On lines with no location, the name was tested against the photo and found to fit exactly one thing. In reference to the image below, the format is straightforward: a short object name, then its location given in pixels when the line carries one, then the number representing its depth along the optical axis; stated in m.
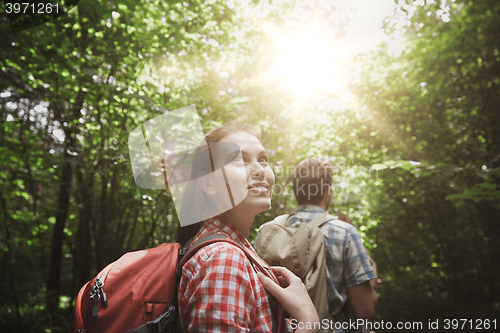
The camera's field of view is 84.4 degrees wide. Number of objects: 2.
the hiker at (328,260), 1.80
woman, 0.80
